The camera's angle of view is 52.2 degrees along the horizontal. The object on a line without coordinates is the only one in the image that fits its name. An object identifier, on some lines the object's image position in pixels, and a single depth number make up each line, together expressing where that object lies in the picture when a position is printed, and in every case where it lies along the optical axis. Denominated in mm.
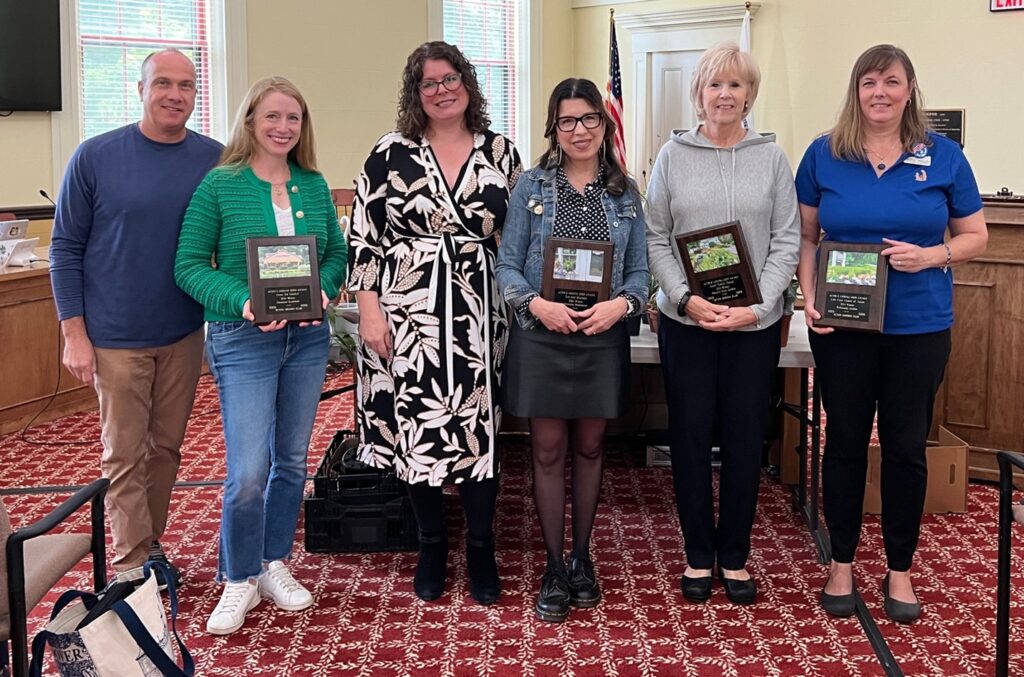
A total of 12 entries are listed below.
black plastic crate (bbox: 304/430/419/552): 3617
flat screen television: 6082
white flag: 8289
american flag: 8609
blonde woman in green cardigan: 2838
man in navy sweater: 2898
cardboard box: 3963
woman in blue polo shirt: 2840
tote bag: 2113
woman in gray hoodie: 2926
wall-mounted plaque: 6551
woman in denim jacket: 2883
